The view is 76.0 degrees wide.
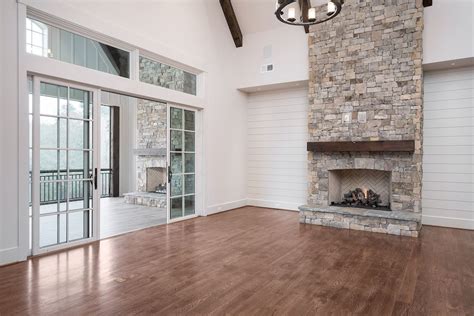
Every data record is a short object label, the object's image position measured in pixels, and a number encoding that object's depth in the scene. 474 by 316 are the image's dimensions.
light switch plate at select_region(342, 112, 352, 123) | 6.16
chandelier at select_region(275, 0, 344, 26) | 3.84
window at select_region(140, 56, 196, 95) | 5.55
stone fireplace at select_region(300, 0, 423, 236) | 5.53
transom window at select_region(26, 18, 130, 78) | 3.97
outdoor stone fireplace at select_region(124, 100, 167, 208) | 8.66
